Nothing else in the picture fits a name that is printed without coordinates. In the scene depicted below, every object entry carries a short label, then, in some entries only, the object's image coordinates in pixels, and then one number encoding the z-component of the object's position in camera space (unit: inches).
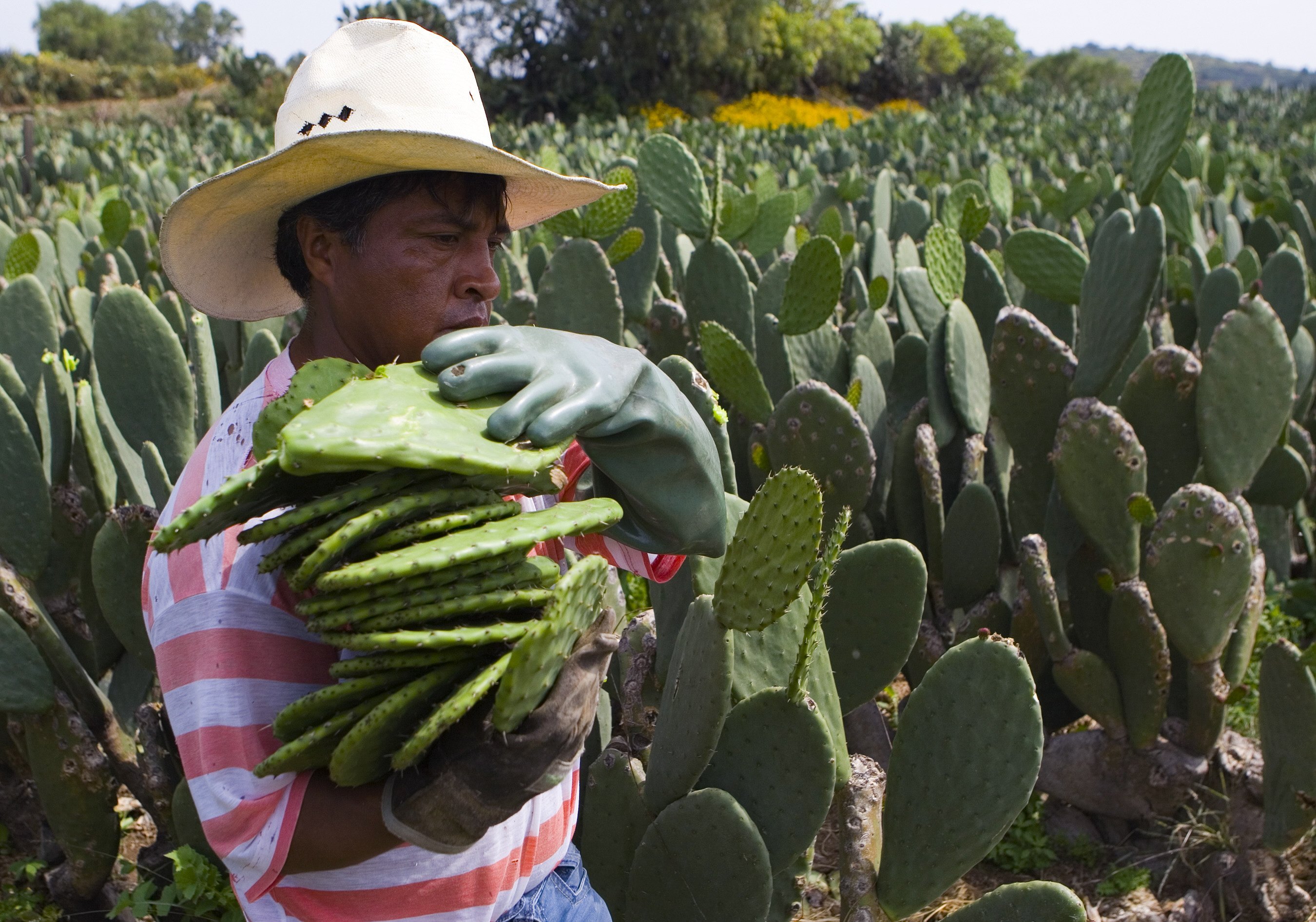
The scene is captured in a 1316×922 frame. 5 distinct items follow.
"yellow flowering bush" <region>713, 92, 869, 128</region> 1016.4
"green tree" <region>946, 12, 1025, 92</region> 1496.1
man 41.3
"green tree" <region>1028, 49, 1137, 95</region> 1850.4
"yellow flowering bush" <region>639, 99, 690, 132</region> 957.3
